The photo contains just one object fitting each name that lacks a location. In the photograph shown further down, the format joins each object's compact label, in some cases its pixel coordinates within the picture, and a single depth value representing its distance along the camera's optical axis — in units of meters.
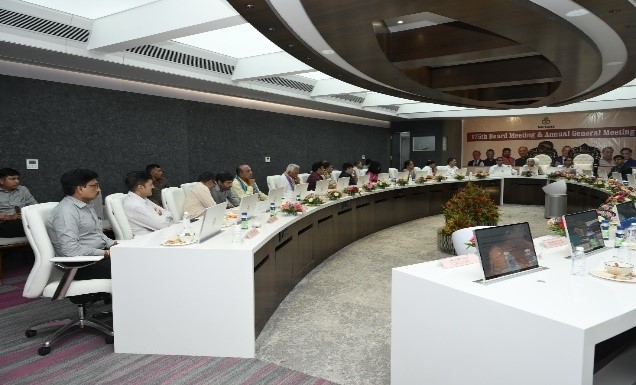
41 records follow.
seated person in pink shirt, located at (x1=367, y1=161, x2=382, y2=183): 8.85
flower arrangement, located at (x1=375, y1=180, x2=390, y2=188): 8.06
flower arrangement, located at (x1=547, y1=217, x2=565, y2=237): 3.37
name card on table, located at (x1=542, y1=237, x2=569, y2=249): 3.07
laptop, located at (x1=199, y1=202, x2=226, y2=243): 3.32
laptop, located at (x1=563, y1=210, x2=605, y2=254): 2.77
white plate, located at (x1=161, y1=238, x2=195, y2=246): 3.25
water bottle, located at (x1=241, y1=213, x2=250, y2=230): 3.83
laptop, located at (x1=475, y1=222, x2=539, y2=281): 2.24
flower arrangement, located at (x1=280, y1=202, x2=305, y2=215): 4.79
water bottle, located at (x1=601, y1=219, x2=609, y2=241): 3.46
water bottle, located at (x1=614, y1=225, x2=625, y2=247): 3.03
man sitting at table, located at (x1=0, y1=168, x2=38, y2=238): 5.20
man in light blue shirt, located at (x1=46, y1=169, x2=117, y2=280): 3.30
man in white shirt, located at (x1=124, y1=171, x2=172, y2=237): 4.26
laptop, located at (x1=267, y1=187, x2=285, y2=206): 5.07
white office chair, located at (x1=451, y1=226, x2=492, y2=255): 3.54
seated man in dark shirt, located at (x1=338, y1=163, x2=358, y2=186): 8.73
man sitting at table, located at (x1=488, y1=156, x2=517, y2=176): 12.31
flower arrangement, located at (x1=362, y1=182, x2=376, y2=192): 7.57
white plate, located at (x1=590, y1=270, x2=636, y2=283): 2.30
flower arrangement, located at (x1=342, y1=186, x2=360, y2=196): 6.93
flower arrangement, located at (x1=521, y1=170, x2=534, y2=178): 11.83
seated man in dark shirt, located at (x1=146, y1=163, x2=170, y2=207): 6.69
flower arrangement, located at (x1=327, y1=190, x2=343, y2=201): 6.32
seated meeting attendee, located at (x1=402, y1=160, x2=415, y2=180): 10.70
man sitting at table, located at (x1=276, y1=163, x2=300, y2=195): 7.22
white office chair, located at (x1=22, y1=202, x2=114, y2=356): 3.13
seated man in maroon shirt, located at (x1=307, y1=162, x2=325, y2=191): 7.88
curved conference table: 3.14
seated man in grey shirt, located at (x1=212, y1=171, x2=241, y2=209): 6.21
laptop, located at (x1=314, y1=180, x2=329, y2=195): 6.51
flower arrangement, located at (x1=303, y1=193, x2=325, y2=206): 5.65
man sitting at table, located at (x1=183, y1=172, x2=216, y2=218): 5.36
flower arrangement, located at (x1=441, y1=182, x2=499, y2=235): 5.84
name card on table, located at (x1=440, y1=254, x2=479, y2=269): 2.53
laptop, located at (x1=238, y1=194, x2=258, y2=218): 4.22
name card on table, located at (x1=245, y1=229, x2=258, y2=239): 3.56
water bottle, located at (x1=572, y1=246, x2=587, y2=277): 2.44
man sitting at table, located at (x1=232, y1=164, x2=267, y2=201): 6.55
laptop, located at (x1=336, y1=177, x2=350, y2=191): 7.03
